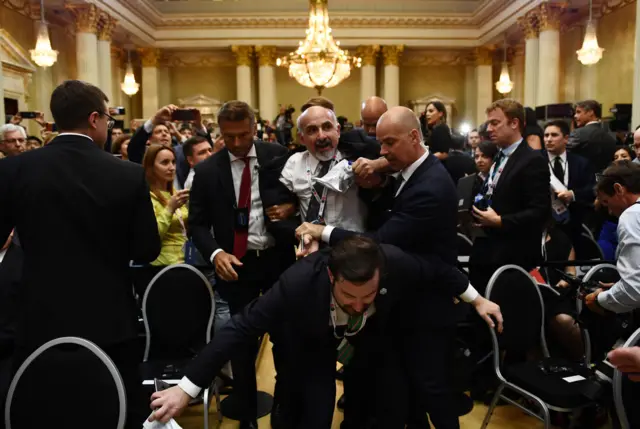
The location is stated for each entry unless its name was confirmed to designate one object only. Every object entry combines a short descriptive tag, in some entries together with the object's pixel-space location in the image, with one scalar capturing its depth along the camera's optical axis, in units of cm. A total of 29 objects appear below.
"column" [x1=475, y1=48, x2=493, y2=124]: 1948
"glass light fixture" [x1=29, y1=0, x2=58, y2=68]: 902
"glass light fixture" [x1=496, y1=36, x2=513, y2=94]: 1526
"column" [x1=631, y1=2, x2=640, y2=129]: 832
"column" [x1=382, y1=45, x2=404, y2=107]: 1958
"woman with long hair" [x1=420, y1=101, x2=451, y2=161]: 469
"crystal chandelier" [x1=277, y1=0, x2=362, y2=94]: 1071
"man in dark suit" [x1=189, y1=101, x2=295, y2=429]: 302
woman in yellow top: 367
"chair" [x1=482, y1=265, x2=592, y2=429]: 277
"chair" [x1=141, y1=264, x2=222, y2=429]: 312
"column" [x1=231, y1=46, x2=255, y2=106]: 1957
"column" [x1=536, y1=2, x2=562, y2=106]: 1380
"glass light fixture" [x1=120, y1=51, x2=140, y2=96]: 1555
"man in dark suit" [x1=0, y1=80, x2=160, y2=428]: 211
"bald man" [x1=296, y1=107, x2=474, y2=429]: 248
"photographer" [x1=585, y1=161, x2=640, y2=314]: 243
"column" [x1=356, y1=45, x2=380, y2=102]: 1956
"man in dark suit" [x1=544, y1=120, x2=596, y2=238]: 472
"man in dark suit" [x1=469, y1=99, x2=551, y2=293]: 322
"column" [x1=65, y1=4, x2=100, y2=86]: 1348
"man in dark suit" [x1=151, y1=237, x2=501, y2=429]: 193
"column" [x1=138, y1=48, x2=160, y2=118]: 1928
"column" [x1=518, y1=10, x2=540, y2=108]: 1459
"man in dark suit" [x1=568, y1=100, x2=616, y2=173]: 546
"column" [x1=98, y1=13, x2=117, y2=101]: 1435
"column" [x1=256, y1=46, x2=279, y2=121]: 1956
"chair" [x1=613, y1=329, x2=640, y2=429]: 219
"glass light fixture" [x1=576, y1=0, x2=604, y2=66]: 998
